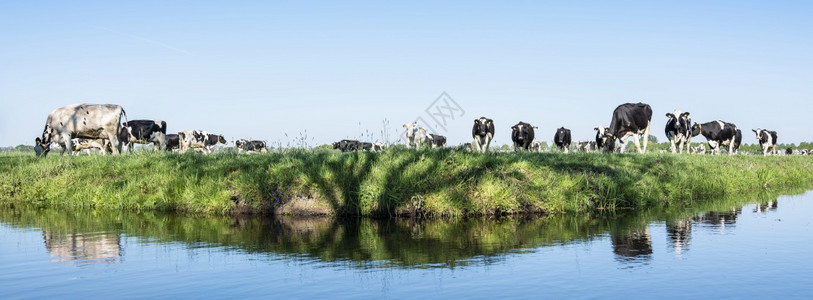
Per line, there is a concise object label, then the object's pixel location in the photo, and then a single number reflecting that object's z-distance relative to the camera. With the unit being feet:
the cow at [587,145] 203.36
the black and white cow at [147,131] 137.80
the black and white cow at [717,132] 161.44
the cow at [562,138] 152.72
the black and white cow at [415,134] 144.36
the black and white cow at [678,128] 134.82
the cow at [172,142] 177.62
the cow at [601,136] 152.29
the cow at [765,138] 187.09
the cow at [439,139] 225.91
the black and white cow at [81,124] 96.58
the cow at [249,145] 202.56
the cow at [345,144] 203.25
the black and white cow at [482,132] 128.88
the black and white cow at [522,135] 134.51
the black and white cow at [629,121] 120.88
